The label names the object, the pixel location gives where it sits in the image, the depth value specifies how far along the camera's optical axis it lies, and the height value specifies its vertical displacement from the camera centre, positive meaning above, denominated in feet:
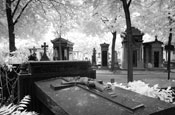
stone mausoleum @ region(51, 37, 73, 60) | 46.78 +2.85
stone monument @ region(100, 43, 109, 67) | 55.11 +0.46
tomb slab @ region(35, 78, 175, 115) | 5.95 -2.25
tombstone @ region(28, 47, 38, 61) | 29.48 -0.29
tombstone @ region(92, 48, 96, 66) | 57.09 -0.30
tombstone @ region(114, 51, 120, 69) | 51.48 -3.31
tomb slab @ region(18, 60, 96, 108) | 12.45 -1.50
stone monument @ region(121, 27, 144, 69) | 50.47 +2.49
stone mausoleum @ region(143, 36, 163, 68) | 51.52 +0.88
